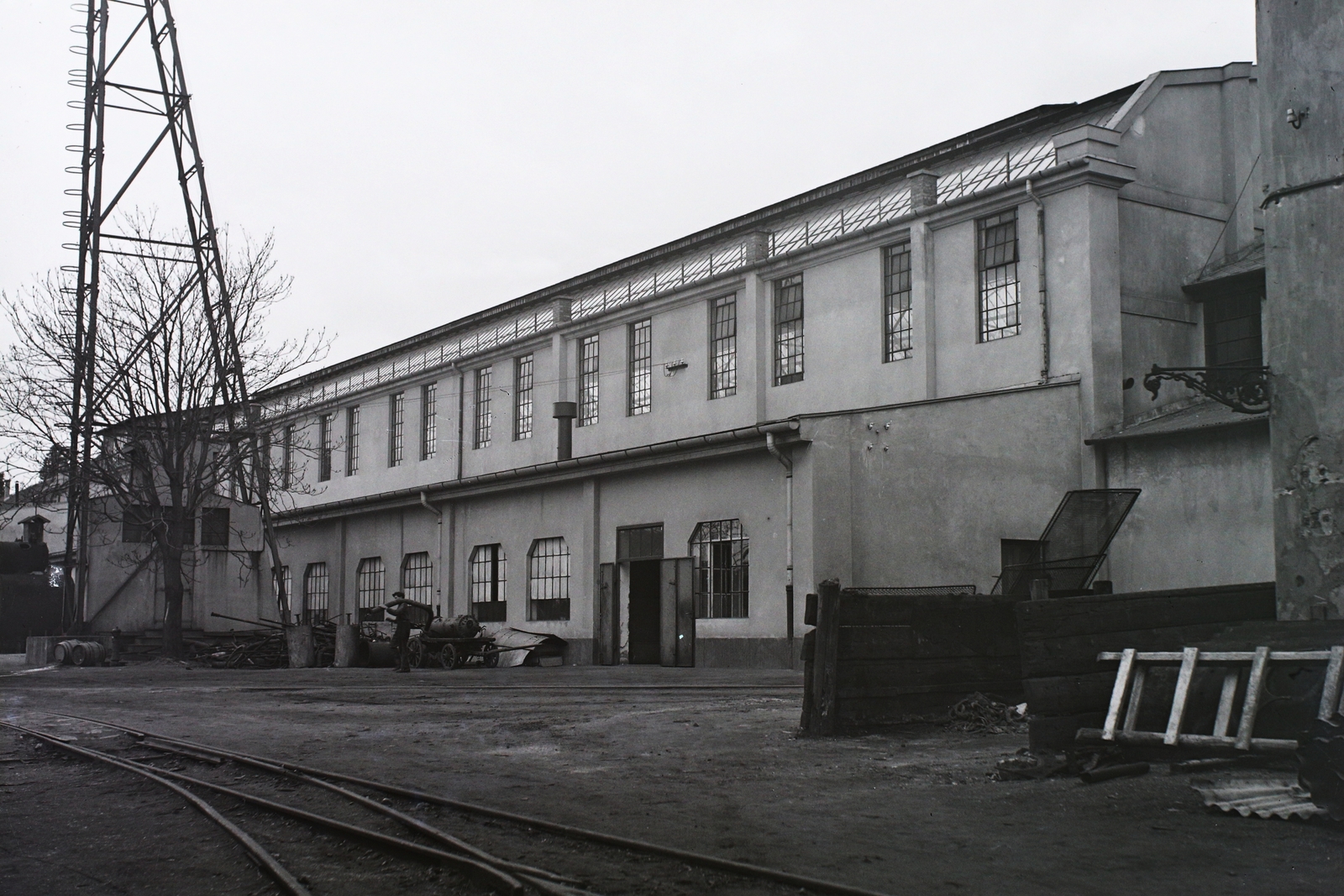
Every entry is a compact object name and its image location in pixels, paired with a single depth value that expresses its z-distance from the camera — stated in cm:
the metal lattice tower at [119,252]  3088
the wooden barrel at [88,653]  3216
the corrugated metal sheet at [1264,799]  681
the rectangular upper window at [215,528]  3700
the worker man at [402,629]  2548
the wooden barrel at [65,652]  3225
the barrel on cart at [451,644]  2752
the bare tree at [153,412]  3166
